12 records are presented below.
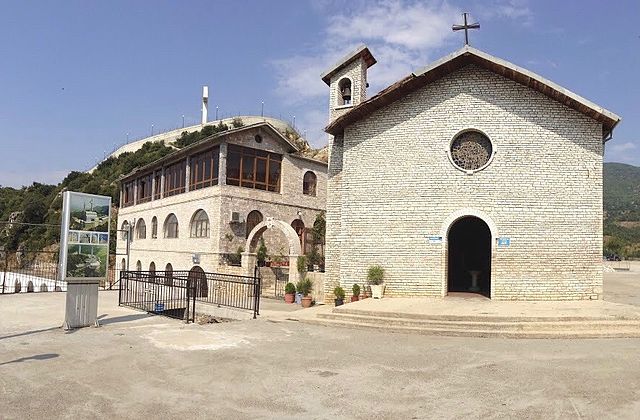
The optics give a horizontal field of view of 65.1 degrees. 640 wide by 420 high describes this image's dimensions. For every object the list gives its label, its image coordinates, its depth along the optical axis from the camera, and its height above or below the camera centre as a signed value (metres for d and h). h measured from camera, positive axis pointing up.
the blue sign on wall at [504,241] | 14.03 +0.04
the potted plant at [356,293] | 15.04 -1.63
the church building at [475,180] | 13.86 +1.80
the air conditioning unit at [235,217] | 24.19 +0.90
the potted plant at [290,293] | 18.06 -2.02
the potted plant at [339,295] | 15.31 -1.73
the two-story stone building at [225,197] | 24.31 +2.07
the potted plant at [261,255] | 21.82 -0.81
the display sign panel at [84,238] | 10.11 -0.13
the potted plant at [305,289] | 16.91 -1.81
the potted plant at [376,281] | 14.68 -1.23
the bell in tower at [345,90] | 17.45 +5.20
